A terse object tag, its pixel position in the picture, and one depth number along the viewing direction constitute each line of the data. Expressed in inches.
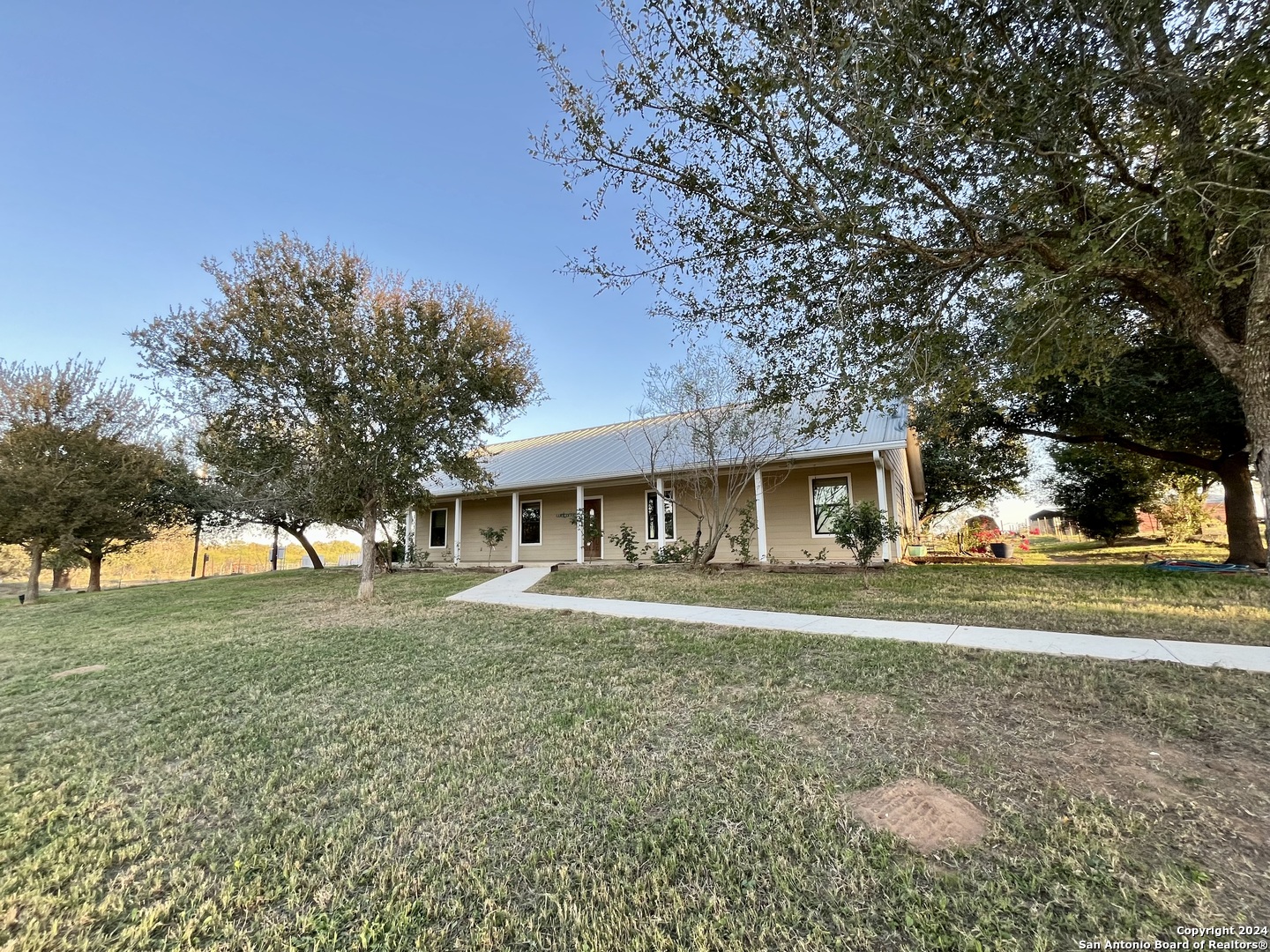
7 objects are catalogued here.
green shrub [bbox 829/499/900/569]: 391.9
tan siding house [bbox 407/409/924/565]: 494.9
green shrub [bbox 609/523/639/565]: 538.9
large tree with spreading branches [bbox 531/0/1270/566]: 155.3
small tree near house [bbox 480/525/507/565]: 658.2
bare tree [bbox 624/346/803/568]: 448.5
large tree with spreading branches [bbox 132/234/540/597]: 348.8
